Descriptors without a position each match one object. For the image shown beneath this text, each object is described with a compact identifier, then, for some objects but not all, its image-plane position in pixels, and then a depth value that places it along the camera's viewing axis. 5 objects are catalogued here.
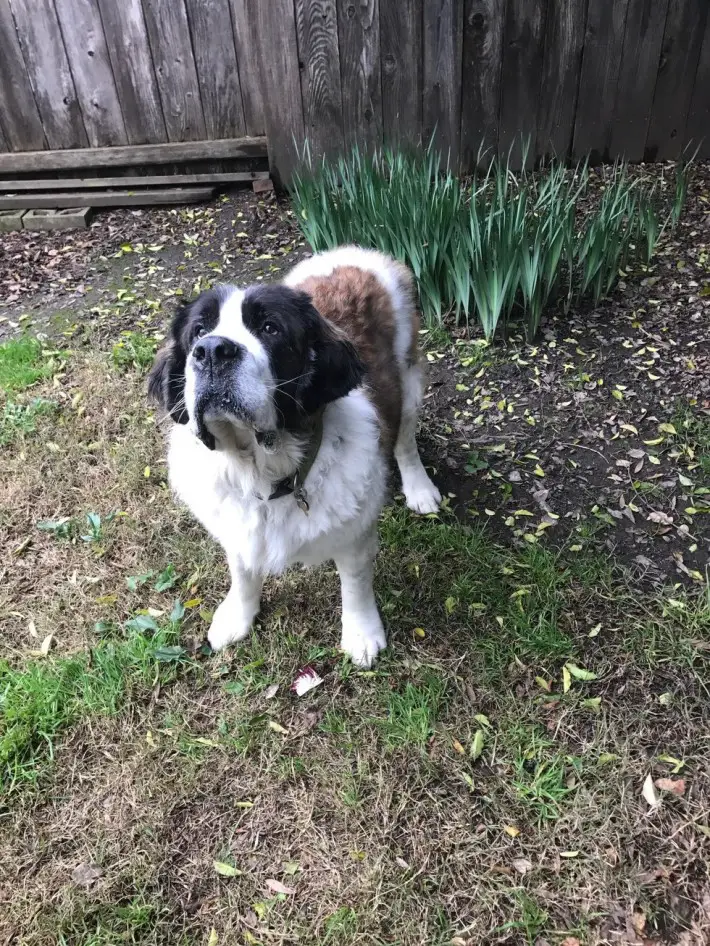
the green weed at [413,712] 2.24
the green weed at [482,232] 3.43
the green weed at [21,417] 3.52
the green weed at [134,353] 3.95
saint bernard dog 1.71
